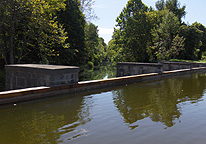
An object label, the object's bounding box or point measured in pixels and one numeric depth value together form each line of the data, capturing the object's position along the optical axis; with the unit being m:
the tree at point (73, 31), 25.08
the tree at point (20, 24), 14.39
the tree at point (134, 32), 37.28
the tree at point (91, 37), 32.49
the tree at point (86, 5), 32.67
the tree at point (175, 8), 54.56
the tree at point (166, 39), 34.50
